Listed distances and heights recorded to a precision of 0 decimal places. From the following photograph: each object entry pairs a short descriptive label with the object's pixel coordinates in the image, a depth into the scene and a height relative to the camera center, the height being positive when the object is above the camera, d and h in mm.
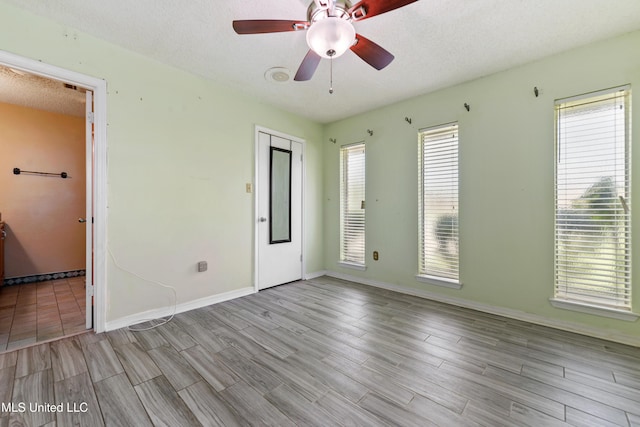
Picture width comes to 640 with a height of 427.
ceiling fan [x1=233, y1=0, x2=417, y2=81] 1480 +1141
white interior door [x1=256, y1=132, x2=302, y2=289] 3570 +29
